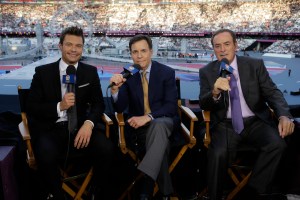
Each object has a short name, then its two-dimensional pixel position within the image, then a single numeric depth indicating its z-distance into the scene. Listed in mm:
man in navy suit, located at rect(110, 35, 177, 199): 2609
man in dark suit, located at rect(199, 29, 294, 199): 2688
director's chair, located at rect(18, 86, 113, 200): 2639
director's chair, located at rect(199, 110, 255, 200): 2893
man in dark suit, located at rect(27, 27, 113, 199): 2598
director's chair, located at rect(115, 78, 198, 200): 2771
